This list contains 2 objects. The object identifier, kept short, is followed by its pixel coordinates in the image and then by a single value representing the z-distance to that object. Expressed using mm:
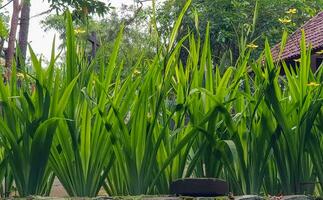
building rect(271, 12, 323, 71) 10508
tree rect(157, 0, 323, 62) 14602
